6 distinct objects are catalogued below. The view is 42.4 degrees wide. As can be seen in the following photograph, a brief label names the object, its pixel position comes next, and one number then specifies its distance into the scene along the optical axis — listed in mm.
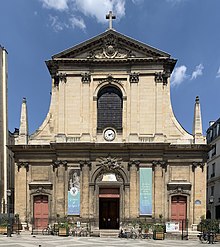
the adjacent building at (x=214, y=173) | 32681
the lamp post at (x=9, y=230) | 18779
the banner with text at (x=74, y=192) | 21518
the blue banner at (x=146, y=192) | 21331
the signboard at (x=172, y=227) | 19152
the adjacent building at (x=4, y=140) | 27618
